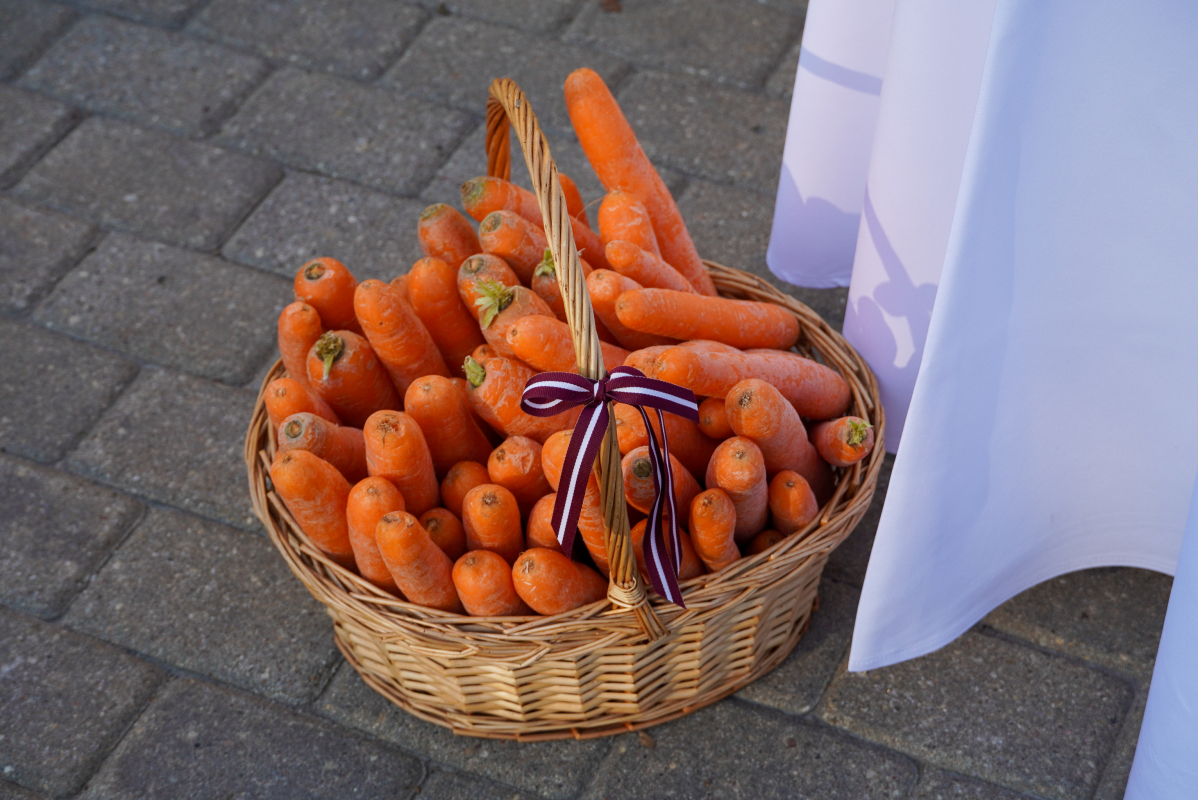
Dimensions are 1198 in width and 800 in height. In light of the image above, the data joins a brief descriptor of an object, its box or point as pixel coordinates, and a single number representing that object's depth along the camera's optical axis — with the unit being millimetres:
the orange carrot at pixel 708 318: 1198
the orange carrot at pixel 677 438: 1144
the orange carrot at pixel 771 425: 1092
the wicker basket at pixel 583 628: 1022
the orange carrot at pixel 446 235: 1301
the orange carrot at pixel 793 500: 1138
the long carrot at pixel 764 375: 1139
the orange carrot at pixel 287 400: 1192
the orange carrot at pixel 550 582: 1072
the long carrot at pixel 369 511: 1088
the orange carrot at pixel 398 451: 1102
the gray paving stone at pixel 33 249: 1805
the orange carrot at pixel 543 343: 1139
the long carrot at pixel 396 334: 1200
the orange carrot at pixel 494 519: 1096
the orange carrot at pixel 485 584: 1079
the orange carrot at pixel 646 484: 1082
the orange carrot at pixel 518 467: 1157
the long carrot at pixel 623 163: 1365
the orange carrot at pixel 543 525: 1115
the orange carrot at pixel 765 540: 1183
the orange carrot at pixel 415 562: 1047
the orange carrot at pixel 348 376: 1228
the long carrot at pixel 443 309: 1262
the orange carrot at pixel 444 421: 1167
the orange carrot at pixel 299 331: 1250
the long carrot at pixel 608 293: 1218
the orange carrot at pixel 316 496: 1086
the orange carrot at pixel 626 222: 1315
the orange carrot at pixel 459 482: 1203
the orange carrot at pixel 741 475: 1074
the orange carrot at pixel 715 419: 1189
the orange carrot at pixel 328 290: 1279
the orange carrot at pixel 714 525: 1067
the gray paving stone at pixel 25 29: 2178
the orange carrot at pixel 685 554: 1129
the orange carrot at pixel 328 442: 1146
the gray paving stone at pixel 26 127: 2000
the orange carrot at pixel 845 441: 1170
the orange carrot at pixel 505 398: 1182
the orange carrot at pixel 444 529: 1161
